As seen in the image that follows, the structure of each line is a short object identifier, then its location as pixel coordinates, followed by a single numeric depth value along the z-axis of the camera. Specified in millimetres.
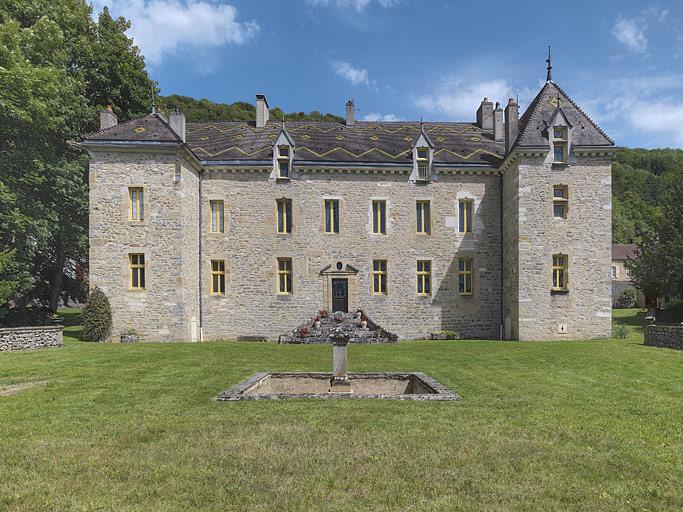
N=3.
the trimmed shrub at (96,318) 18531
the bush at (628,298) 44000
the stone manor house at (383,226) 19672
